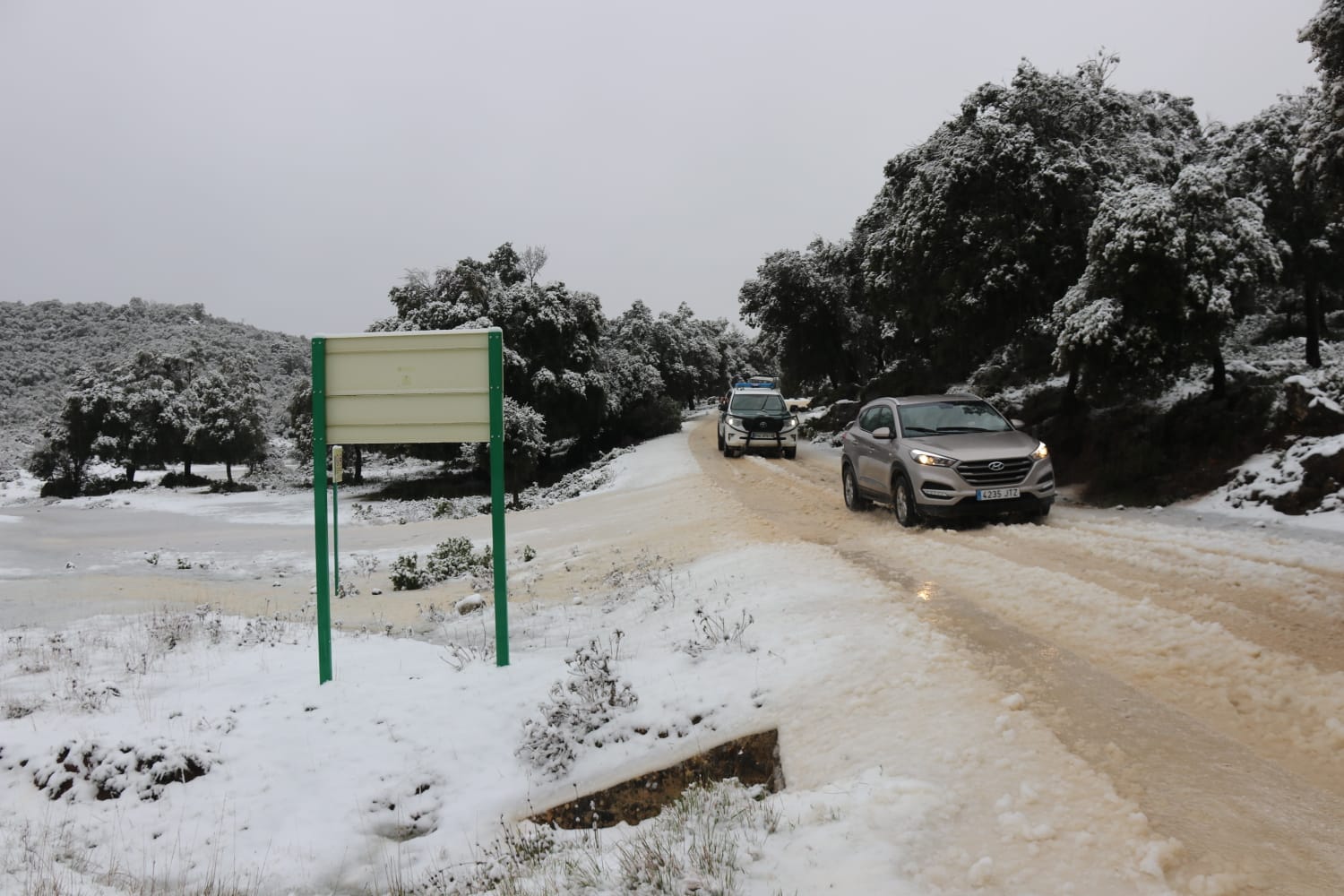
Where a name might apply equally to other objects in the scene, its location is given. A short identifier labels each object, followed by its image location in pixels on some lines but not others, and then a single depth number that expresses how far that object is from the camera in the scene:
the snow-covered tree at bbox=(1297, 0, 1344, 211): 11.34
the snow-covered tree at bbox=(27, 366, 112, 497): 48.34
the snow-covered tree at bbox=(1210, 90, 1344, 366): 17.05
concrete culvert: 4.79
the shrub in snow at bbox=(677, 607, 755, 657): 6.46
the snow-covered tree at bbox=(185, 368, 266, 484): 47.31
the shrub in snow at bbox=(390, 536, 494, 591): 13.70
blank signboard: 6.23
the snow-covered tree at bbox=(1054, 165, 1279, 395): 12.88
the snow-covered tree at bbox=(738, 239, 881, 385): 37.91
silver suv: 10.57
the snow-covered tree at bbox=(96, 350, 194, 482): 48.56
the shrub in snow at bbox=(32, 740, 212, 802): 5.23
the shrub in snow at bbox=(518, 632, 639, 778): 5.25
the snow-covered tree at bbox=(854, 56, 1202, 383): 17.19
